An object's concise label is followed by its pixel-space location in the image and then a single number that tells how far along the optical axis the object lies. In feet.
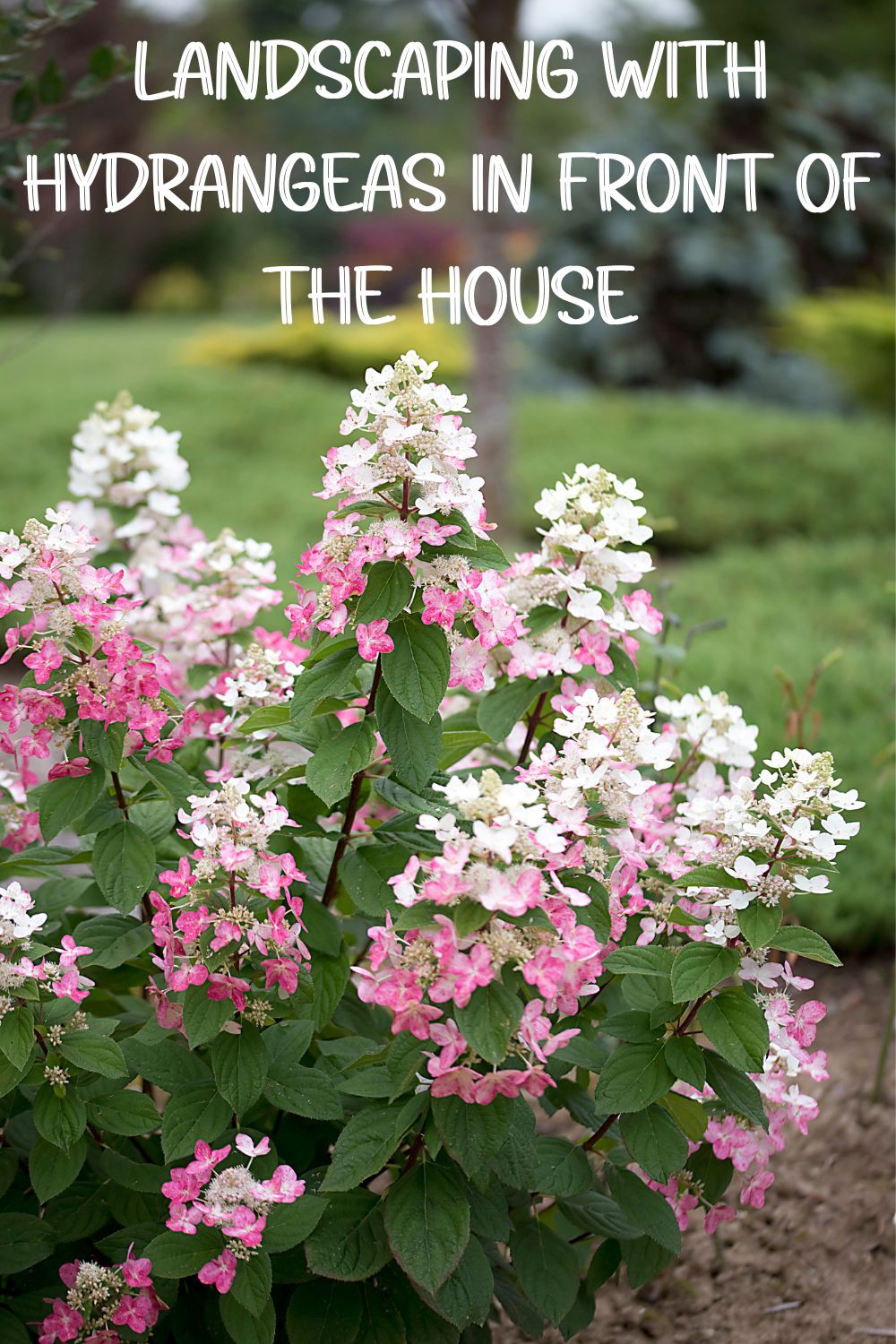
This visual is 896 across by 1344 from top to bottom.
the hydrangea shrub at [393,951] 4.08
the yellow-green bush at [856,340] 28.50
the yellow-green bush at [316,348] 36.06
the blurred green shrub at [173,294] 61.72
